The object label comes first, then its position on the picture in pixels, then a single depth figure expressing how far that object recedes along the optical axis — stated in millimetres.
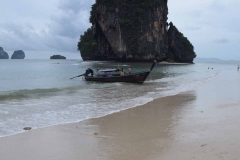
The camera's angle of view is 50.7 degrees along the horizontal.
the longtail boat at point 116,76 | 19406
